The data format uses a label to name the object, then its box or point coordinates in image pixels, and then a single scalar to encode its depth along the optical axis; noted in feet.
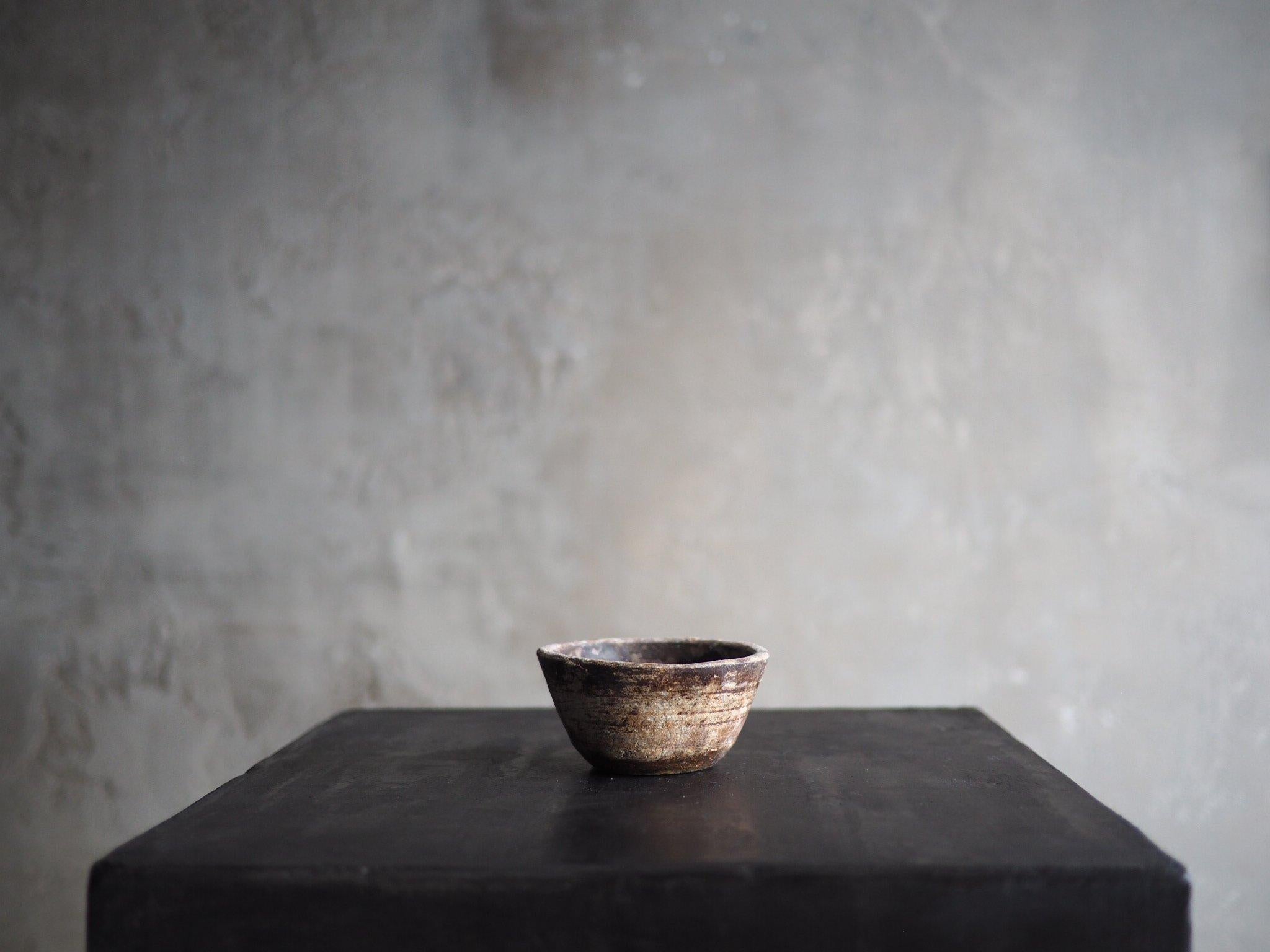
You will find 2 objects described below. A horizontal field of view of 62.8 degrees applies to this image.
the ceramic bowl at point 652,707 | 3.24
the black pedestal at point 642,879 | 2.48
